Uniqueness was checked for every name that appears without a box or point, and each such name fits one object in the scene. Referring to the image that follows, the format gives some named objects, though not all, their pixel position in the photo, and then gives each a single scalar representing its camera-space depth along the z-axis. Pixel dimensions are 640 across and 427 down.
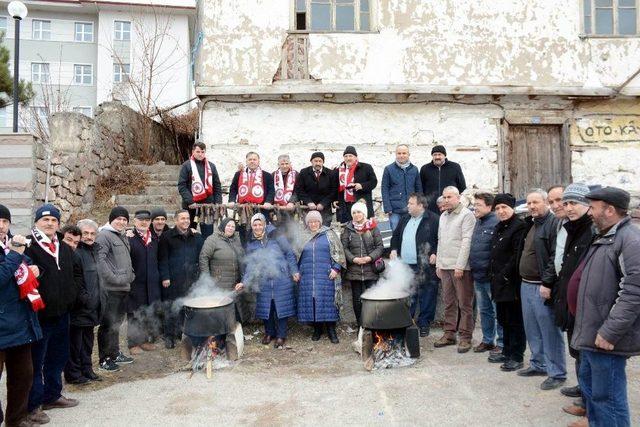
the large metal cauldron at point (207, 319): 5.61
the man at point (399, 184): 7.36
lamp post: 9.62
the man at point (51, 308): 4.22
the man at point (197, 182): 7.23
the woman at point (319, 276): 6.38
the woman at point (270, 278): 6.37
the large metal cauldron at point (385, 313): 5.61
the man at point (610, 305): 3.13
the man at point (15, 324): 3.74
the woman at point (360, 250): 6.55
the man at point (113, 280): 5.62
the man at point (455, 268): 6.00
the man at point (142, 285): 6.20
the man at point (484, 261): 5.72
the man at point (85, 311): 4.98
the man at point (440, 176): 7.41
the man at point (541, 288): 4.66
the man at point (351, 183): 7.30
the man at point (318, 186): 7.30
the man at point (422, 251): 6.66
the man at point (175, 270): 6.47
